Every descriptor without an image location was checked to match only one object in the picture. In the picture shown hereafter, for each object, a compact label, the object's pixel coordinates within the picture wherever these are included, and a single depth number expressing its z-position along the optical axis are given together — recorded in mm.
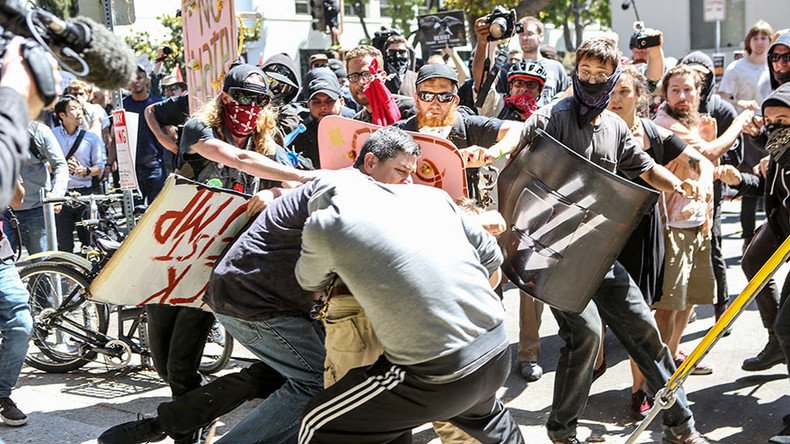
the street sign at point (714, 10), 14391
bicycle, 5902
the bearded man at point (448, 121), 4793
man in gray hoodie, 3166
